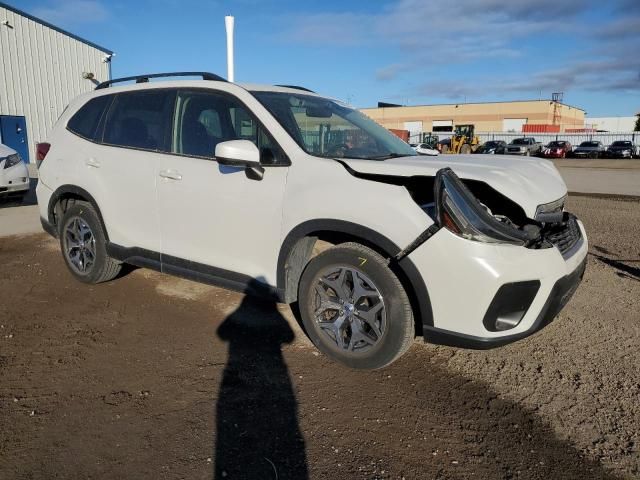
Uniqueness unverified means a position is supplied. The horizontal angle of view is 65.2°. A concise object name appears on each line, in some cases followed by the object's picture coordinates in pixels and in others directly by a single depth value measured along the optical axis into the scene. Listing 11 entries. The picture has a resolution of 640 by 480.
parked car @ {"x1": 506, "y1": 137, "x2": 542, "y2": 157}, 37.81
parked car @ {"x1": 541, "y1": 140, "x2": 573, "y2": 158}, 41.75
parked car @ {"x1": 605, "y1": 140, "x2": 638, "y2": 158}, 40.16
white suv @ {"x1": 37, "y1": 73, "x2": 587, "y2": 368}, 2.81
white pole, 11.06
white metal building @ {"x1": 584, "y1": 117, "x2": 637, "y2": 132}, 91.25
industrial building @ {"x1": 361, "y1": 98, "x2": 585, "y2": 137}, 69.69
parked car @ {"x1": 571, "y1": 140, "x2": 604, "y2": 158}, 40.81
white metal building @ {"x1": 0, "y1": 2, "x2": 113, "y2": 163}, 19.56
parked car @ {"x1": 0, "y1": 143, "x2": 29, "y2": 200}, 8.62
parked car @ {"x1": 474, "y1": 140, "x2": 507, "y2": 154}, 37.56
